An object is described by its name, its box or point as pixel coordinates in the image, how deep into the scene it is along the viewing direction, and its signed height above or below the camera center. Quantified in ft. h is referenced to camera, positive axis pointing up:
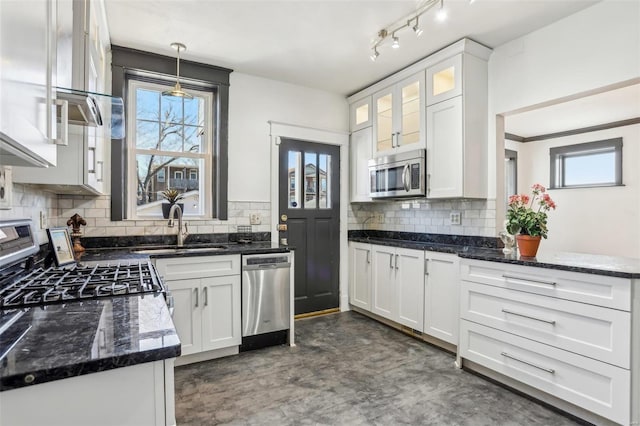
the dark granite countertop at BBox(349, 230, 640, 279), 6.28 -0.99
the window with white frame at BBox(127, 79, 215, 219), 10.36 +2.06
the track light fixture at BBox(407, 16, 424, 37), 7.71 +4.24
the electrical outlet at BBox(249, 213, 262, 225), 11.76 -0.23
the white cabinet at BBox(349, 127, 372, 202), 12.87 +1.88
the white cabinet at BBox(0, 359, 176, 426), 2.22 -1.34
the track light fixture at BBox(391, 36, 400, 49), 8.49 +4.28
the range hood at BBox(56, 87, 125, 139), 3.62 +1.38
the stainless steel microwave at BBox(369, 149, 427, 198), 10.48 +1.25
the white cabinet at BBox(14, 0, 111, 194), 4.21 +1.66
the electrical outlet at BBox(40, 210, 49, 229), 7.04 -0.18
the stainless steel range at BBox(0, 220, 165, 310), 3.96 -0.98
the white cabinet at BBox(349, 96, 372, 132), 12.91 +3.88
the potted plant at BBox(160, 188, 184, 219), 10.29 +0.43
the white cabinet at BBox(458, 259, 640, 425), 5.86 -2.38
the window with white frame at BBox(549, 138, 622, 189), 14.51 +2.24
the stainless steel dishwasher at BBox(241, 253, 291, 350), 9.54 -2.45
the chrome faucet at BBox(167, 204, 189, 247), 10.11 -0.34
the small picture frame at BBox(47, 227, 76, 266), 6.40 -0.67
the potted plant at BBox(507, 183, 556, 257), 7.90 -0.26
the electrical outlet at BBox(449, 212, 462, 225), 10.75 -0.16
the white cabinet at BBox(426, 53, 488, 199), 9.47 +2.48
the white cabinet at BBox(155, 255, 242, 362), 8.66 -2.30
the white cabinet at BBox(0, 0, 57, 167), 1.99 +0.89
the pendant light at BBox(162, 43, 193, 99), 8.93 +4.18
